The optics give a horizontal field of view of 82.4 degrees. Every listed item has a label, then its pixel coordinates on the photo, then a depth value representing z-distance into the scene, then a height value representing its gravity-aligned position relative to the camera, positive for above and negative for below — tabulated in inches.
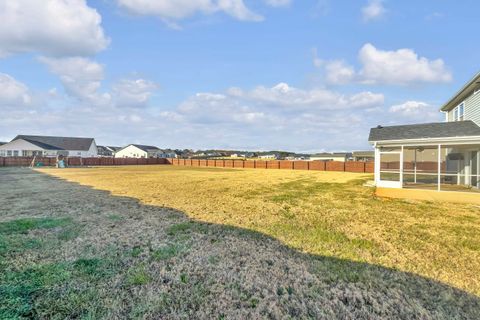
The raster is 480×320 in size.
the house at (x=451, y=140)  453.4 +34.1
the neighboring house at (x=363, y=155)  2040.4 +36.6
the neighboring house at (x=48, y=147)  1878.7 +81.5
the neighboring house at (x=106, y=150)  3391.2 +103.7
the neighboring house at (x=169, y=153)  3256.4 +70.2
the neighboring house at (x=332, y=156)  2856.8 +39.0
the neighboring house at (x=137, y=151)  2775.6 +74.6
